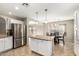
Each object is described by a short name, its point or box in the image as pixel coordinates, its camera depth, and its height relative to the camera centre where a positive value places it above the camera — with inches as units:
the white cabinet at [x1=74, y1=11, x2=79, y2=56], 99.5 -13.4
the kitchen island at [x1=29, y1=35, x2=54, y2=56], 102.6 -42.2
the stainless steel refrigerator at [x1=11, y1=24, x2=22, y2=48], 110.8 -17.4
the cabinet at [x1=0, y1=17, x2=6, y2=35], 99.7 +8.8
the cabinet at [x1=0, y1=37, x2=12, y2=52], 101.7 -39.4
